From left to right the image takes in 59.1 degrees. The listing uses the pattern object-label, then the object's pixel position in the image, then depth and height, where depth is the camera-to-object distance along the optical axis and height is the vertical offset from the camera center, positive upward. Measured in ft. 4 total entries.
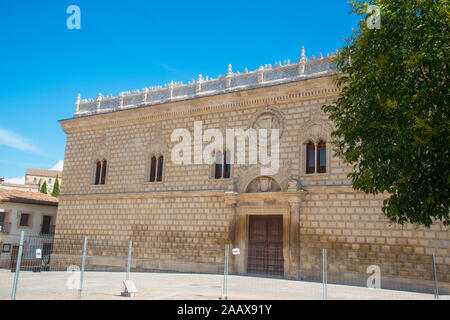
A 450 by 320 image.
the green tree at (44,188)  174.37 +21.46
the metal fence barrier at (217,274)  33.83 -3.52
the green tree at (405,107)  22.54 +8.44
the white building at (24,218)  77.74 +4.17
